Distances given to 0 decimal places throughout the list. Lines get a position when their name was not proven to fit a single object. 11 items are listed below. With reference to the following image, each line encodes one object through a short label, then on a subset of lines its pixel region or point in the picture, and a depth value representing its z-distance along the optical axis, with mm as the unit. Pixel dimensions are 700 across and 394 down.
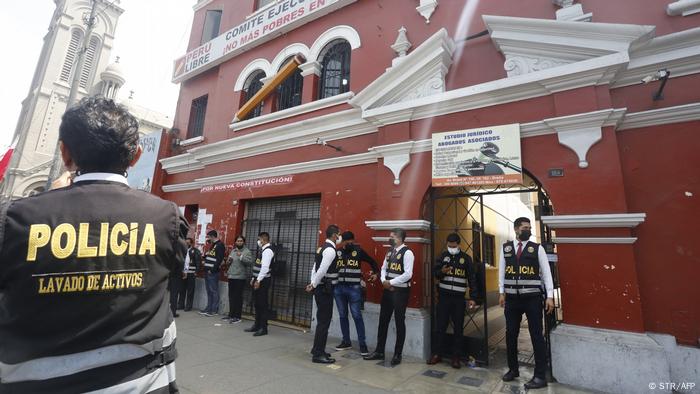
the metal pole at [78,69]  9938
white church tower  30078
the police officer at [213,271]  8430
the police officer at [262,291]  6754
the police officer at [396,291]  5316
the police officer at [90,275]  1209
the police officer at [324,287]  5262
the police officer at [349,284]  5871
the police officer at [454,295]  5246
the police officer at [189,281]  8953
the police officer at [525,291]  4453
